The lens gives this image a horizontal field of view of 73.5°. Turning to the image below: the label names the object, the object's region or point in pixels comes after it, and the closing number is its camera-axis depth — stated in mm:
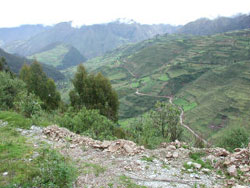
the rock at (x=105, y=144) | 15148
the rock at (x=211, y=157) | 13351
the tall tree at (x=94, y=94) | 42062
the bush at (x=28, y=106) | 20078
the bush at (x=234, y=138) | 29967
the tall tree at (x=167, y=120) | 33094
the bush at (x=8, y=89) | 27672
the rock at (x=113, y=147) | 14695
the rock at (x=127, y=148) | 14397
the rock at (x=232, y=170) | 11328
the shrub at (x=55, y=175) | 8812
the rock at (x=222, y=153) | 13848
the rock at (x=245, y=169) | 11242
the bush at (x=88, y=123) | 23241
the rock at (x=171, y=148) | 15591
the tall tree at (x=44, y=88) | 50906
